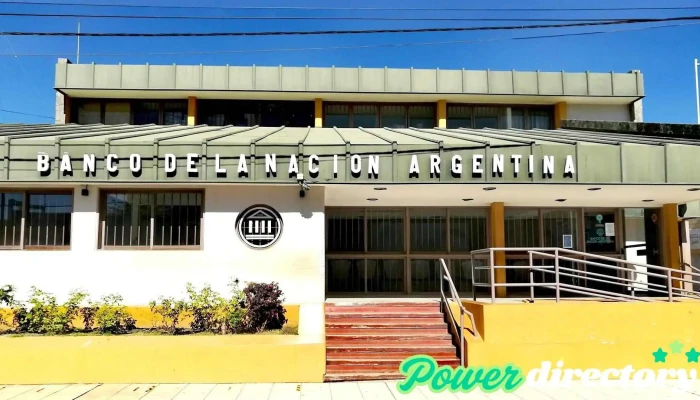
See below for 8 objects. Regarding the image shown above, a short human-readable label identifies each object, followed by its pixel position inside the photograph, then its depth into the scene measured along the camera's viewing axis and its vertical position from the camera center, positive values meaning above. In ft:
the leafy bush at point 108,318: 36.06 -5.19
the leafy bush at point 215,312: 35.81 -4.76
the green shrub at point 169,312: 36.76 -4.89
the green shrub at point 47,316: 35.60 -4.97
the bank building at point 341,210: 39.73 +1.81
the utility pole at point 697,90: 112.20 +27.19
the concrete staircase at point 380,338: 34.04 -6.36
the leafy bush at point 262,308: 36.55 -4.60
